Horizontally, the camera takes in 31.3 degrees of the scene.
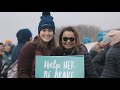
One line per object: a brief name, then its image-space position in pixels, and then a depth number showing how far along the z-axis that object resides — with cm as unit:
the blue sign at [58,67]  301
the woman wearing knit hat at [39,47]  285
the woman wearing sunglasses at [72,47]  290
